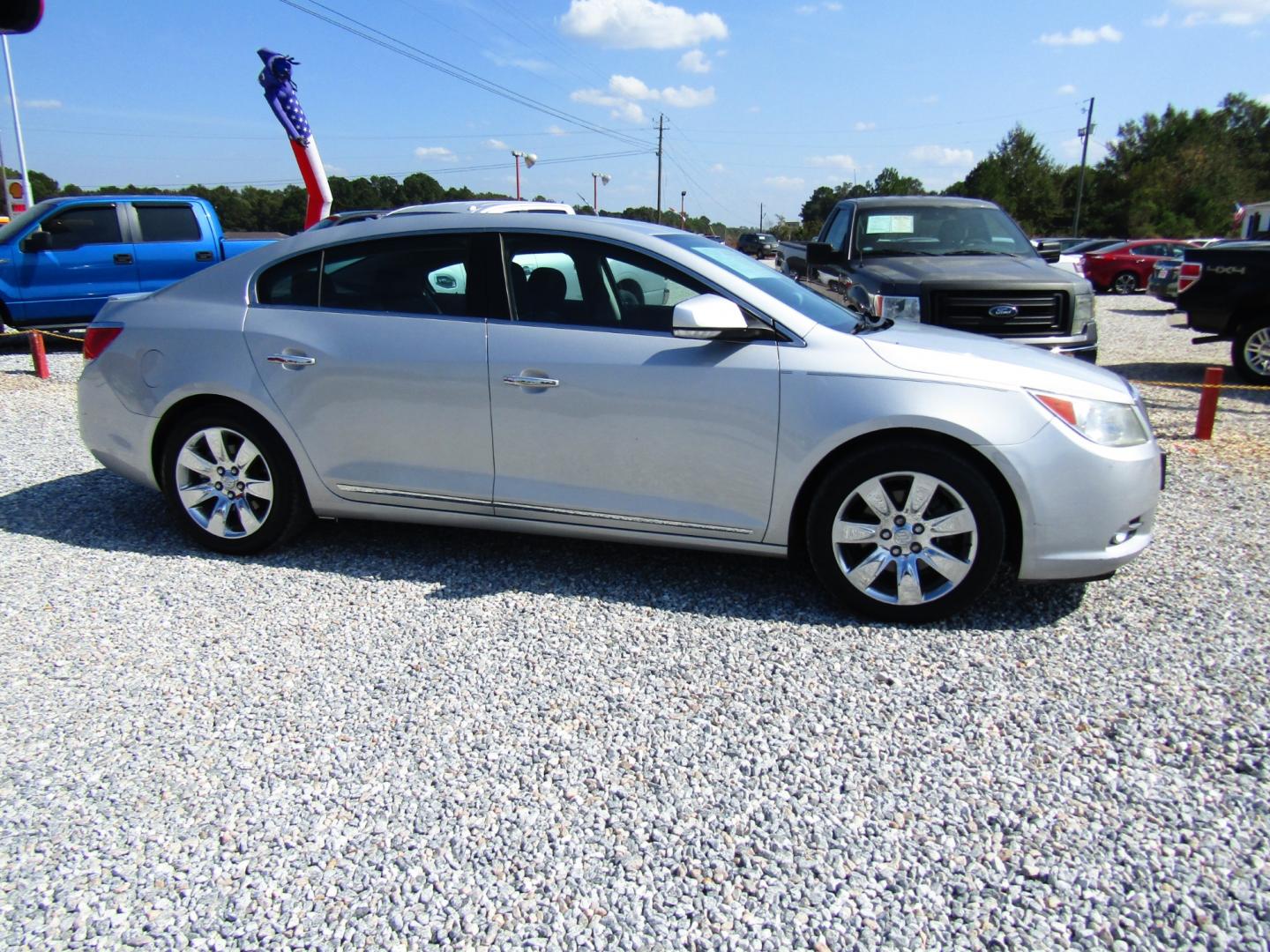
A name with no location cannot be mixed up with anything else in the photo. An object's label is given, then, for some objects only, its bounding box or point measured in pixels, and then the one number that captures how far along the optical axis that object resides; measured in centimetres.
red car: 2330
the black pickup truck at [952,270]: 702
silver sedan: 346
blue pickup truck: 1129
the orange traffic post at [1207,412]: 692
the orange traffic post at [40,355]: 961
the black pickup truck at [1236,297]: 916
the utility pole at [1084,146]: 5025
